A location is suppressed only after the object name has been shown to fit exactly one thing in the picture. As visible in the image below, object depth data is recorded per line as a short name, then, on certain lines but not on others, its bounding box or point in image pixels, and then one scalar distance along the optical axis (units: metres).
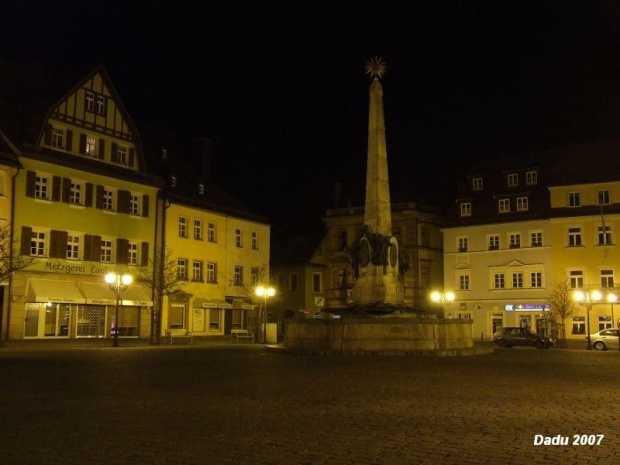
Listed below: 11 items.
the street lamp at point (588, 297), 39.69
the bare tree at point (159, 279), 43.03
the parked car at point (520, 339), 42.38
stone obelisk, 28.59
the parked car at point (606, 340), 39.16
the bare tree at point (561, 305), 51.75
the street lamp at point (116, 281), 36.22
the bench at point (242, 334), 47.41
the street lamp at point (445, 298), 56.22
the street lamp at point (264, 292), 42.44
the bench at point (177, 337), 41.12
